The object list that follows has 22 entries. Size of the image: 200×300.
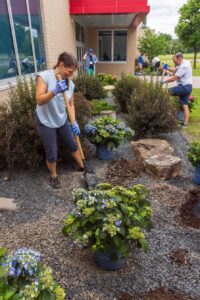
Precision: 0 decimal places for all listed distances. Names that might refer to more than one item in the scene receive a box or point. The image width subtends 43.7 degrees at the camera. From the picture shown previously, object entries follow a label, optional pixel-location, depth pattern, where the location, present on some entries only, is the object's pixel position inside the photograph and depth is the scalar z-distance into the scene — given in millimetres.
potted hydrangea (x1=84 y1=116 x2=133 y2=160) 4020
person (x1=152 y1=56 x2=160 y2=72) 21875
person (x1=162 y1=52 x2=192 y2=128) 5816
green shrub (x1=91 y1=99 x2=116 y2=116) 6586
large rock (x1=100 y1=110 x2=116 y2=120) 6168
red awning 11383
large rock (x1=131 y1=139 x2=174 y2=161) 4133
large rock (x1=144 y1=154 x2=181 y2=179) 3566
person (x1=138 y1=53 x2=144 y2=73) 21291
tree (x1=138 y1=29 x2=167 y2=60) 27078
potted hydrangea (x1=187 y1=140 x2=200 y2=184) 3496
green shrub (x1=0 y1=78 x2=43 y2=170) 3445
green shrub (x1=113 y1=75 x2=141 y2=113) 7352
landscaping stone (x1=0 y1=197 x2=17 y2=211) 2896
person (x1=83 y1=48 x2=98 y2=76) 11445
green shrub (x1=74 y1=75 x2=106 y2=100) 7950
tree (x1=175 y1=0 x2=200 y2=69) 23125
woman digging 2707
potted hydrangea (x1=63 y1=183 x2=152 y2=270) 1854
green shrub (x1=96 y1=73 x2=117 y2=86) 11659
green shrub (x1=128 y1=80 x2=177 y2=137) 4906
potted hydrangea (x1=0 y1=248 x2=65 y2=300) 1333
